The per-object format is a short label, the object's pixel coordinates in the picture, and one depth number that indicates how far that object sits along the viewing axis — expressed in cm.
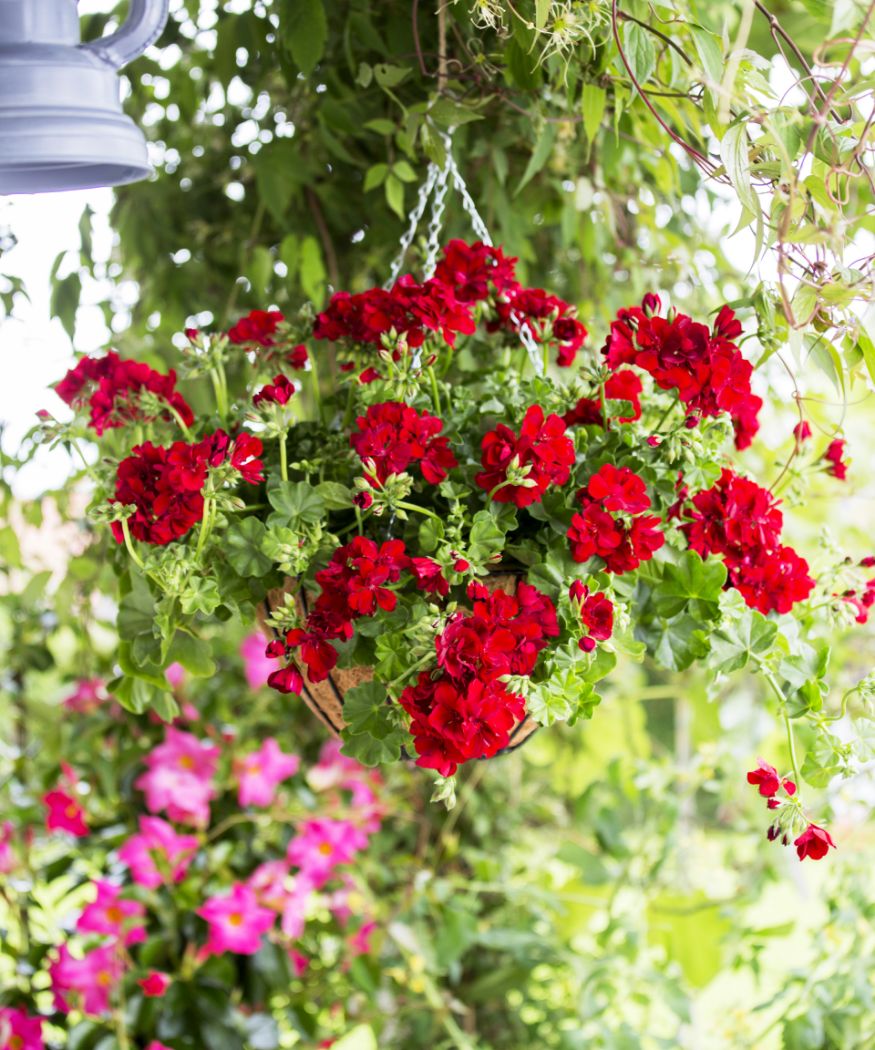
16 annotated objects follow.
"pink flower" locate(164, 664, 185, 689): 162
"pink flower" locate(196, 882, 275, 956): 137
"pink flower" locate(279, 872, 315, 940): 146
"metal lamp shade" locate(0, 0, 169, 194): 70
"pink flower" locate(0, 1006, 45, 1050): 135
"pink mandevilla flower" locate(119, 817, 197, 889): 140
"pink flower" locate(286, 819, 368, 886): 149
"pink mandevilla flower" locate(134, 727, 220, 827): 141
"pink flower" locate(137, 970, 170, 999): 133
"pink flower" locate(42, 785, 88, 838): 142
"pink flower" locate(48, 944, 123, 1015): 135
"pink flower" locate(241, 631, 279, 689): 164
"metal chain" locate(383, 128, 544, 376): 84
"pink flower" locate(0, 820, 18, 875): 149
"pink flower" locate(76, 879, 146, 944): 136
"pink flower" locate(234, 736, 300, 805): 149
